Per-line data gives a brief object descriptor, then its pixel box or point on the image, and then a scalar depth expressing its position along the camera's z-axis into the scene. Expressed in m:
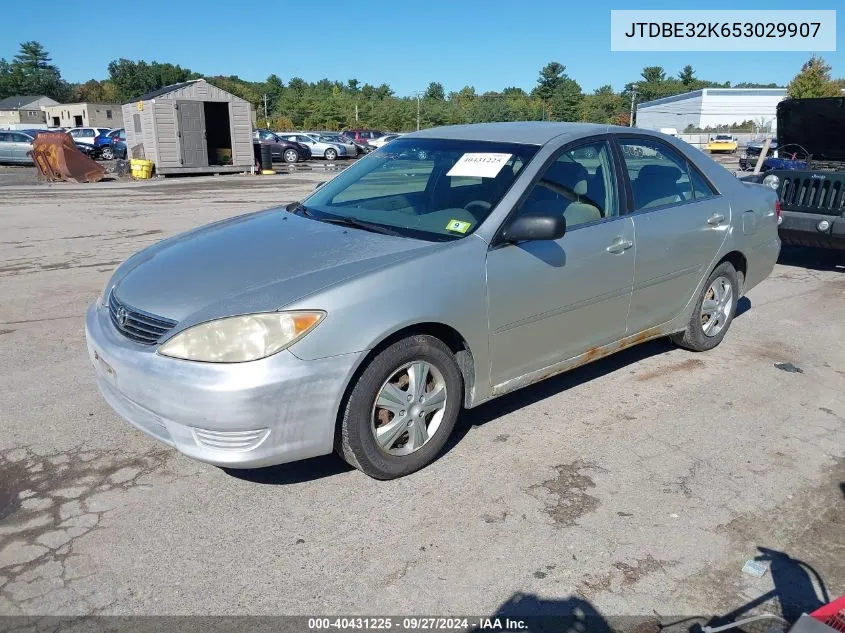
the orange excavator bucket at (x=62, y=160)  23.45
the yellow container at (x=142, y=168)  24.17
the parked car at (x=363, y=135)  44.38
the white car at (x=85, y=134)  36.28
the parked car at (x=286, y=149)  34.56
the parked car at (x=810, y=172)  7.88
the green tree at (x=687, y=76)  104.44
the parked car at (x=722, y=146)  48.09
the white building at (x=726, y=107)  70.00
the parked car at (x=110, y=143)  34.75
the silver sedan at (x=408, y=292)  2.99
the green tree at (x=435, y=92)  94.06
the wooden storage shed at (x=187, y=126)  24.11
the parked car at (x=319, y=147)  37.22
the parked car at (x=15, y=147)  31.39
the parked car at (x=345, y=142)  37.69
